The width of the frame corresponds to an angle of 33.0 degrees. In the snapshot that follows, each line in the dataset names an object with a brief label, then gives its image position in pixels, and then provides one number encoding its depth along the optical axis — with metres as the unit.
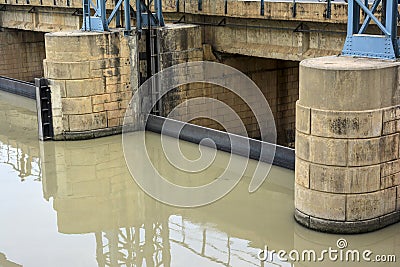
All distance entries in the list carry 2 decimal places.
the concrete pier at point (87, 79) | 17.11
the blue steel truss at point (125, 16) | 17.73
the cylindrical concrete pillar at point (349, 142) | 10.23
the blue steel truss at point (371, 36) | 10.59
